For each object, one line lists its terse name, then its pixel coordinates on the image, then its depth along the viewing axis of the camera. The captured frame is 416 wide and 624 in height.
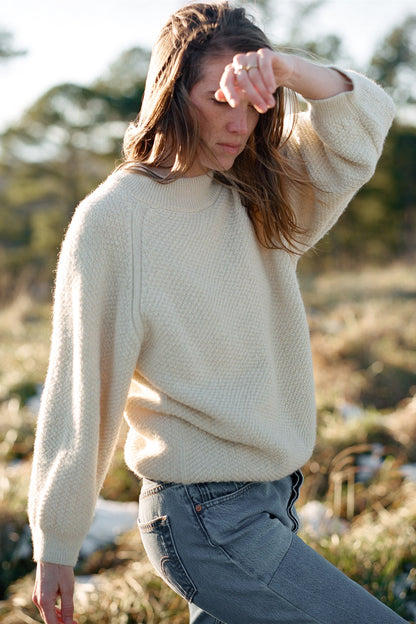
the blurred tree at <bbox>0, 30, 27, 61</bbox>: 9.98
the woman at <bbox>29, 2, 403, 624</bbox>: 1.41
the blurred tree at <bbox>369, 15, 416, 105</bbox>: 18.30
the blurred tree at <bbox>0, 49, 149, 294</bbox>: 17.11
